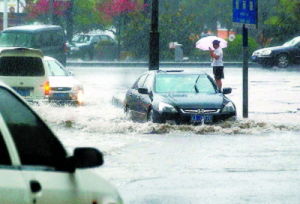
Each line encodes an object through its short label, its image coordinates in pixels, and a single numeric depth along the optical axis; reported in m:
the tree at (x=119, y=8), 65.28
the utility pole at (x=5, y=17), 62.05
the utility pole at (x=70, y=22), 66.50
